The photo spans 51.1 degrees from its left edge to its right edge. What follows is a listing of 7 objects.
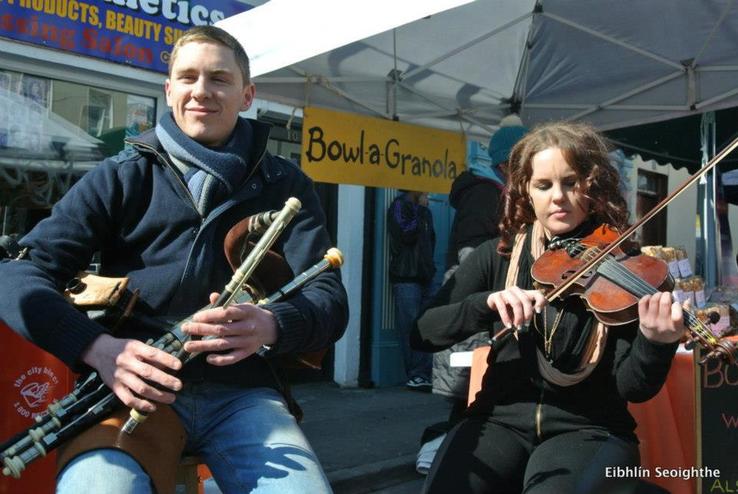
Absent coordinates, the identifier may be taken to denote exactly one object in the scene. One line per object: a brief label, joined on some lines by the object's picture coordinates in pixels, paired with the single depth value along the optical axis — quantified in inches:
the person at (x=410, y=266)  280.4
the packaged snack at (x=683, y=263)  147.6
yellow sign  167.3
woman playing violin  81.9
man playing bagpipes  67.6
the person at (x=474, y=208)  151.5
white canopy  169.5
